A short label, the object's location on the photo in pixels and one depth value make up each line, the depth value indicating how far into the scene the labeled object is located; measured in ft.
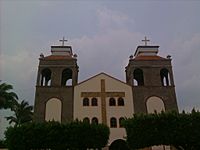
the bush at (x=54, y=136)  85.25
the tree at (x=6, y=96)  131.85
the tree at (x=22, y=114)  177.68
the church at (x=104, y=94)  116.88
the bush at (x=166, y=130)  80.59
